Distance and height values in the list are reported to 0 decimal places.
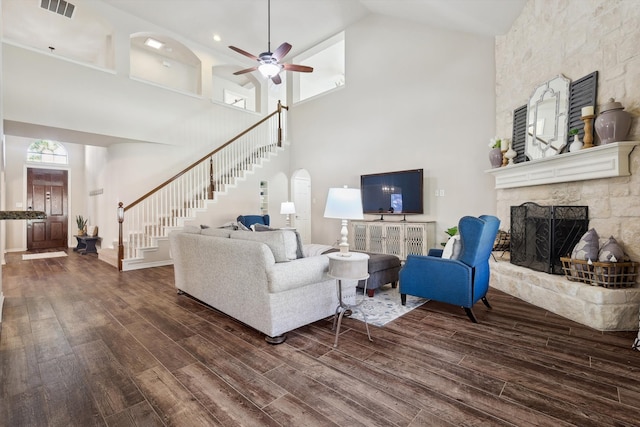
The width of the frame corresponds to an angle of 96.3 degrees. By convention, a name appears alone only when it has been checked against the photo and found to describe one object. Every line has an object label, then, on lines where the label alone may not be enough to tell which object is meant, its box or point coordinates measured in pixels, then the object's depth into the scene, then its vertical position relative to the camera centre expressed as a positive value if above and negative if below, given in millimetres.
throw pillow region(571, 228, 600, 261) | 2779 -362
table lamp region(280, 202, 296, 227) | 6445 +35
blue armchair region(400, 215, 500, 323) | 2709 -608
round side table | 2324 -473
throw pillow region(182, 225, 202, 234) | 3479 -254
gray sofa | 2299 -629
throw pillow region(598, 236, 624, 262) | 2625 -381
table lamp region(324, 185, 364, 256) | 2430 +32
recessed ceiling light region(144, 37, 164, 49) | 6866 +4048
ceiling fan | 4281 +2251
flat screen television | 5289 +350
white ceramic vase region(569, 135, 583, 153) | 3007 +700
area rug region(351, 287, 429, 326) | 2852 -1070
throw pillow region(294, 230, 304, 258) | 2646 -358
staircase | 5340 +252
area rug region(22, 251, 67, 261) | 6502 -1105
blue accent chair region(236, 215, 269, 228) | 6448 -223
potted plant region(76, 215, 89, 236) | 7559 -460
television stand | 5062 -506
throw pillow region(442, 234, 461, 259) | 2906 -393
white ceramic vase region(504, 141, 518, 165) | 3874 +766
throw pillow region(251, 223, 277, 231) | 2892 -190
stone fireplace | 2539 -44
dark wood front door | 7762 +99
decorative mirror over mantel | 3275 +1108
